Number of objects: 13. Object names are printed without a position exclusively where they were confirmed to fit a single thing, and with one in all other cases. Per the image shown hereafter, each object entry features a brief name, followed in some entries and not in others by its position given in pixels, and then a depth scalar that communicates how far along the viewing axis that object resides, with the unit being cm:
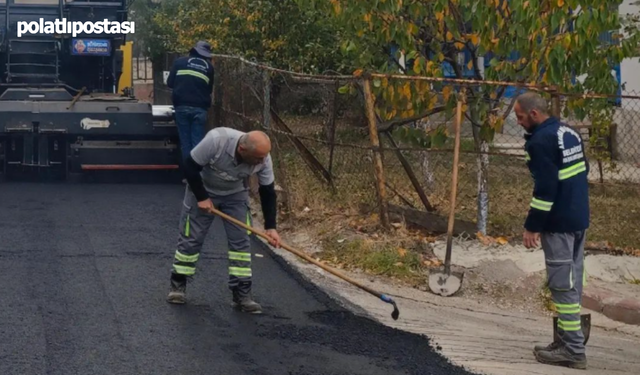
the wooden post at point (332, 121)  1093
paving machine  1348
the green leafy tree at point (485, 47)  923
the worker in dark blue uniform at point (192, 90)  1288
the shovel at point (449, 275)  895
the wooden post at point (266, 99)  1162
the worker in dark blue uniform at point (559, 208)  675
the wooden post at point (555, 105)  910
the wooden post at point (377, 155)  1001
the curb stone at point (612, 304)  826
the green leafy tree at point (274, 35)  1628
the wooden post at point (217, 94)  1457
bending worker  768
